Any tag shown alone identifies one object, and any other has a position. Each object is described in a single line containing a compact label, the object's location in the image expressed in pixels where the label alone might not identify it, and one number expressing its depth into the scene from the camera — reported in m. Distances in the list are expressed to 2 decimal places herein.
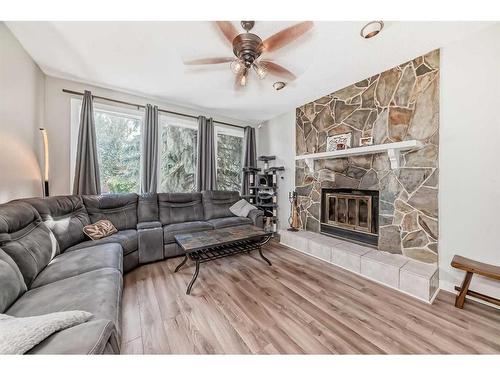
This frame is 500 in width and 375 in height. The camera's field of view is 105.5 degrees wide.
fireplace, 2.66
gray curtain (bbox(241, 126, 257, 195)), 4.49
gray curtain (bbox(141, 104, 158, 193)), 3.28
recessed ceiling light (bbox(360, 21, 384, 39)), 1.66
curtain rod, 2.79
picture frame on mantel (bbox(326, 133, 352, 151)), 2.92
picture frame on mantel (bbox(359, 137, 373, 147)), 2.64
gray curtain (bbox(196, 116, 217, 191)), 3.83
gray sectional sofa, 1.02
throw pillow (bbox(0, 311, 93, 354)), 0.63
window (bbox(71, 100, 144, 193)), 3.07
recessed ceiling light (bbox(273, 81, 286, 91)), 2.77
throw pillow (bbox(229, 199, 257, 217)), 3.72
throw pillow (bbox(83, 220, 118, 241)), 2.31
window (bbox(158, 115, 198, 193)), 3.63
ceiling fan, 1.55
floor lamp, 2.31
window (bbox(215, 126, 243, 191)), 4.30
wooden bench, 1.66
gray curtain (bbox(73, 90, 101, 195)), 2.78
